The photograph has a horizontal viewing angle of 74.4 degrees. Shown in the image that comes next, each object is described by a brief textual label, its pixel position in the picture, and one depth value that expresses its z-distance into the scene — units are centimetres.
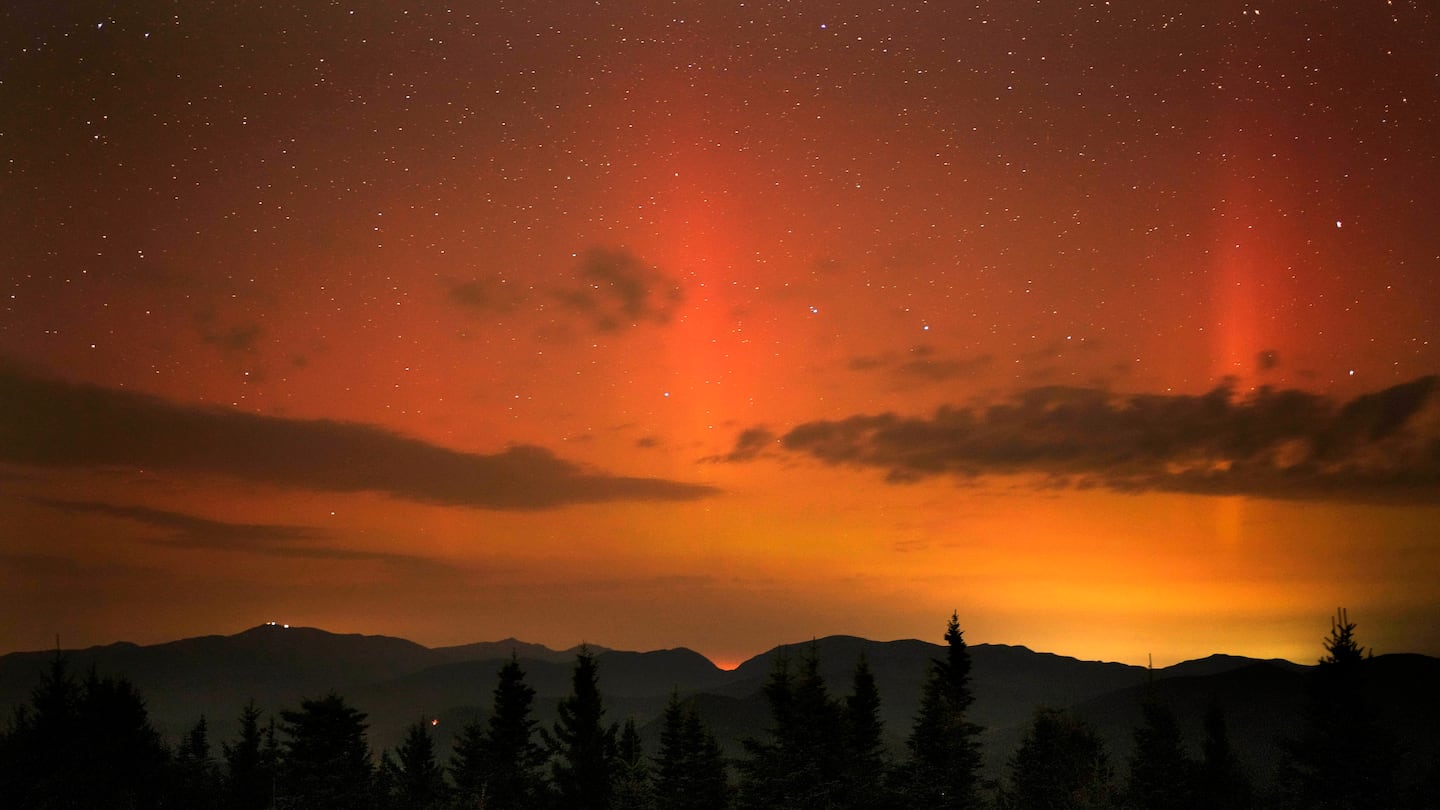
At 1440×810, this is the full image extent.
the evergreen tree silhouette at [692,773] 4409
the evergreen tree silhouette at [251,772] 5753
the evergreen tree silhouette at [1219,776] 6525
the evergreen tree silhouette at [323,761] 4566
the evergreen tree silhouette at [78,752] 4572
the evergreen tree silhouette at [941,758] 4459
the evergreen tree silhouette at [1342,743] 4384
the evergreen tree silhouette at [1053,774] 5247
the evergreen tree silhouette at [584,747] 4950
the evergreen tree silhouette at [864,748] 4419
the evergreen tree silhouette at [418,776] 5497
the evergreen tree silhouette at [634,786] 4303
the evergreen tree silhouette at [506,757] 5088
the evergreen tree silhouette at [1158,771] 5653
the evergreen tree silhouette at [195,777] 5400
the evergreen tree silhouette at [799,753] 4097
